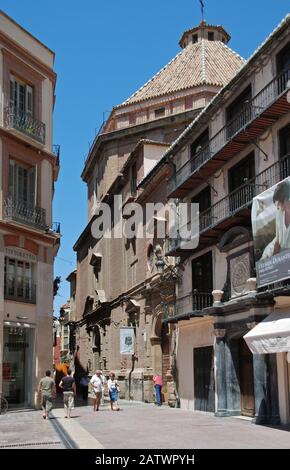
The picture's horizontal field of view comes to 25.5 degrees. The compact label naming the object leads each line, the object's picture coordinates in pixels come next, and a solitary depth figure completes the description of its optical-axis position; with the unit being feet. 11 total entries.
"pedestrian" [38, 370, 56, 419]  65.31
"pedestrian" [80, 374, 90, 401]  103.91
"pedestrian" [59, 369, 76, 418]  67.67
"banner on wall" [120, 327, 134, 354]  98.48
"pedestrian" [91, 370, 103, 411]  78.31
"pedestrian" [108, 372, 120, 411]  80.43
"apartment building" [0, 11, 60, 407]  77.05
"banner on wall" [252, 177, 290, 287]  54.85
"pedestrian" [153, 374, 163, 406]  88.83
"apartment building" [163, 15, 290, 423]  57.93
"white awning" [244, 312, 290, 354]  50.19
